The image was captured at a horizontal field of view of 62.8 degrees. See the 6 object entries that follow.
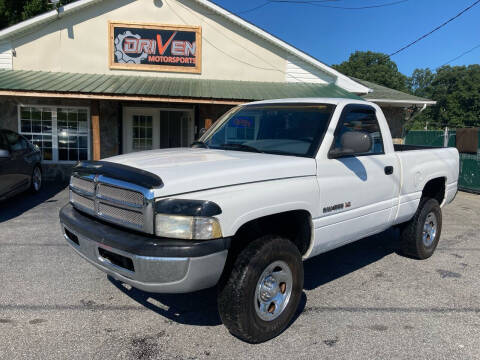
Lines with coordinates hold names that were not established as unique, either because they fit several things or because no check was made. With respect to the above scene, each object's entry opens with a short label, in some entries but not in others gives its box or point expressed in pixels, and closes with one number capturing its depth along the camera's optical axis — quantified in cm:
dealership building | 1185
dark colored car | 760
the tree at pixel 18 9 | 2192
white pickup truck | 262
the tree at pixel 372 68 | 7839
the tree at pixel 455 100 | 7062
